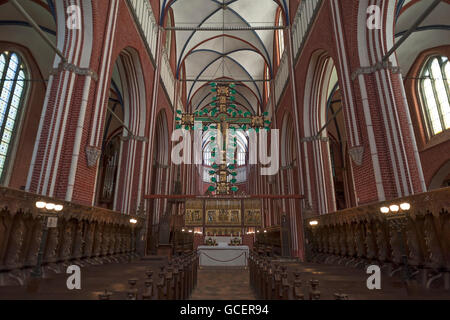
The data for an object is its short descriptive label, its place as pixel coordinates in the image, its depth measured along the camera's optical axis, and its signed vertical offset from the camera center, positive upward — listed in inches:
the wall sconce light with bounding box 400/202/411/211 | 173.8 +20.9
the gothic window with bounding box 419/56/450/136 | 490.3 +268.6
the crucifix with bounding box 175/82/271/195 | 607.5 +272.5
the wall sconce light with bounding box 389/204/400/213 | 172.7 +19.8
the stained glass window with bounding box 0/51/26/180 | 465.1 +243.9
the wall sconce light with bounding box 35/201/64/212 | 178.1 +22.7
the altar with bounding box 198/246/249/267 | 456.1 -28.2
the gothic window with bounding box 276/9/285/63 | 681.9 +501.5
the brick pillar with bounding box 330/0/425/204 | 245.4 +121.0
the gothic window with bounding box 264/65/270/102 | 871.4 +497.5
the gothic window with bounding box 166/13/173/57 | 687.1 +510.4
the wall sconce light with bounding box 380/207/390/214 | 183.7 +20.0
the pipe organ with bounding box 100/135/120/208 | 822.5 +212.1
